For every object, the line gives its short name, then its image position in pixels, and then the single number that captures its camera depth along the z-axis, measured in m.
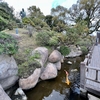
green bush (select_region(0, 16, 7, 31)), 7.20
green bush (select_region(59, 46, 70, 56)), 8.21
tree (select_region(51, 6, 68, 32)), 14.91
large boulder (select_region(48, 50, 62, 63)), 6.95
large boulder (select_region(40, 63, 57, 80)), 5.91
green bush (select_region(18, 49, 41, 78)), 4.96
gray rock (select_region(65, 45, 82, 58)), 10.73
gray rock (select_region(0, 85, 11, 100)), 3.30
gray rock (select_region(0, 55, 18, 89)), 4.24
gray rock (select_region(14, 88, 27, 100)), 4.39
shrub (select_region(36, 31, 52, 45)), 8.06
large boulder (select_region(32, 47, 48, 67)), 6.25
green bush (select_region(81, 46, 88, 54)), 10.14
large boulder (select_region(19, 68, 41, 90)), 4.77
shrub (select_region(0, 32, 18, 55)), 4.46
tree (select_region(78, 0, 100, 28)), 14.03
